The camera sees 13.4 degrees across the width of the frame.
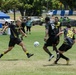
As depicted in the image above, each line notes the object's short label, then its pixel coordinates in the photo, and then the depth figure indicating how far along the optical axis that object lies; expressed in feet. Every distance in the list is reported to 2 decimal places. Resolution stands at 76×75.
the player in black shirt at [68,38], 39.86
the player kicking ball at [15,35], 44.37
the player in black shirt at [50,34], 43.24
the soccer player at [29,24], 113.67
